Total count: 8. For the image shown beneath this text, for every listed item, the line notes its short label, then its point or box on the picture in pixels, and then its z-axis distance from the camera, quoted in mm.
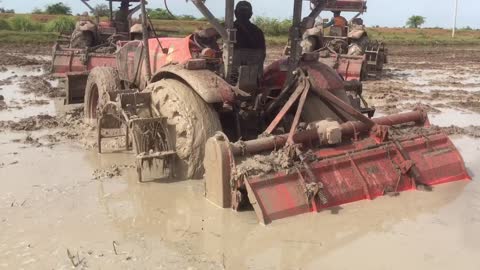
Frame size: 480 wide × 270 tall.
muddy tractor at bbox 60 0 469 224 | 4344
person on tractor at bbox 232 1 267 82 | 5289
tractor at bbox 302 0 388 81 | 13922
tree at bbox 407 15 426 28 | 72581
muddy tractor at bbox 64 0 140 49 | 11609
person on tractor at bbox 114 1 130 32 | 12180
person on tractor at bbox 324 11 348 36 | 15938
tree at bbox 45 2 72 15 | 50562
